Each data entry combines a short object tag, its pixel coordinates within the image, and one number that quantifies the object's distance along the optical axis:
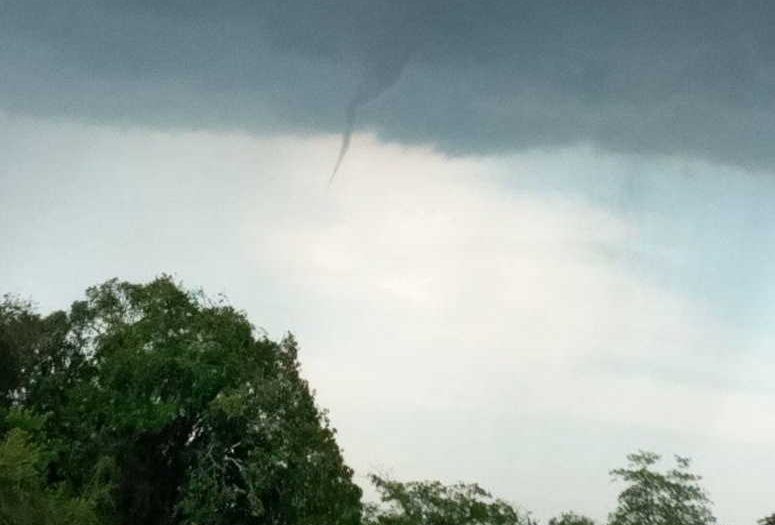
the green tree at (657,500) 68.62
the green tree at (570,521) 75.50
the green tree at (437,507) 75.38
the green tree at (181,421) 53.34
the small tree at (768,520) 63.22
